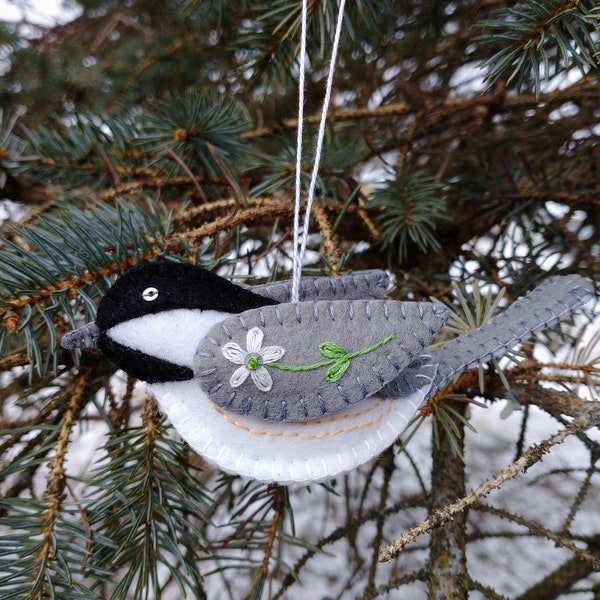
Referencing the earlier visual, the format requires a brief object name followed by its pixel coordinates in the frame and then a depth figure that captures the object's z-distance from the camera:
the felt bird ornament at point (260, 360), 0.31
